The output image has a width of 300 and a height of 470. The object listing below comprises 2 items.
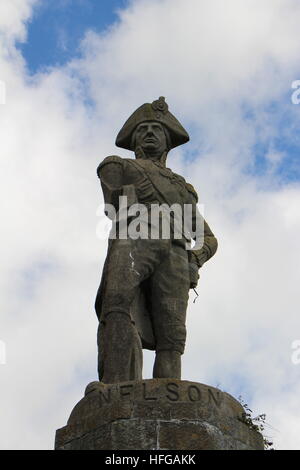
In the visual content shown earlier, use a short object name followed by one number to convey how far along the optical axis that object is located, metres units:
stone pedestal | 9.43
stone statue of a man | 10.63
